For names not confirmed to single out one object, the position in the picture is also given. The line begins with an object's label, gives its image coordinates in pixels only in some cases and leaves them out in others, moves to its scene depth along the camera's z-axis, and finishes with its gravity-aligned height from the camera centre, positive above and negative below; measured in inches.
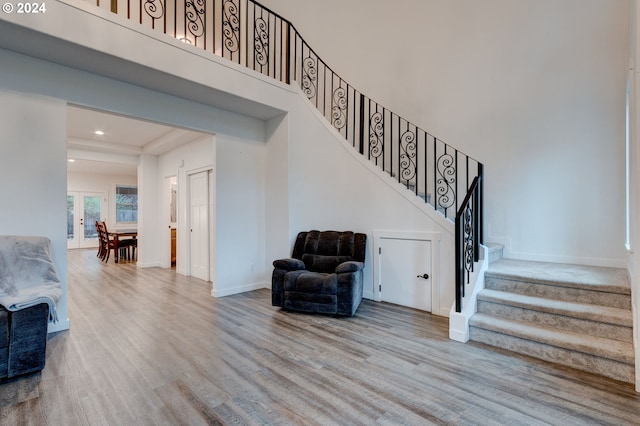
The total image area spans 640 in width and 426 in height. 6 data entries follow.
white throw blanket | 98.2 -22.4
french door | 429.7 -4.8
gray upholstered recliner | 142.9 -30.9
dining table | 317.1 -23.6
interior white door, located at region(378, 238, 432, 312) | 150.9 -30.8
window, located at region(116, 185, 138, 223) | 461.1 +14.3
